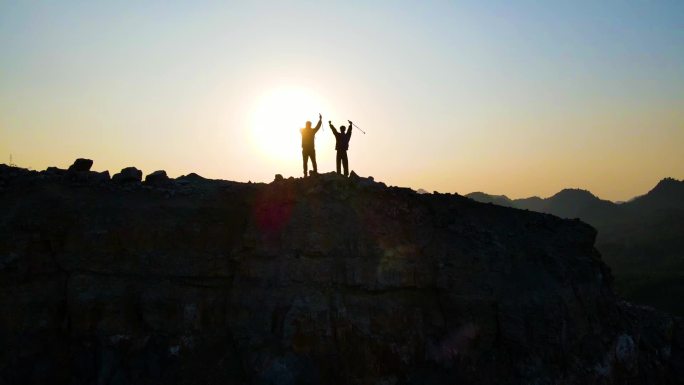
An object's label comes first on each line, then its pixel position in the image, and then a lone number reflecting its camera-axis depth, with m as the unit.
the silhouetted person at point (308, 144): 15.47
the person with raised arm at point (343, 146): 15.72
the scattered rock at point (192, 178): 14.24
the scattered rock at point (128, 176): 13.32
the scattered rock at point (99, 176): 13.12
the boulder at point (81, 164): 13.58
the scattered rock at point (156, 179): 13.60
